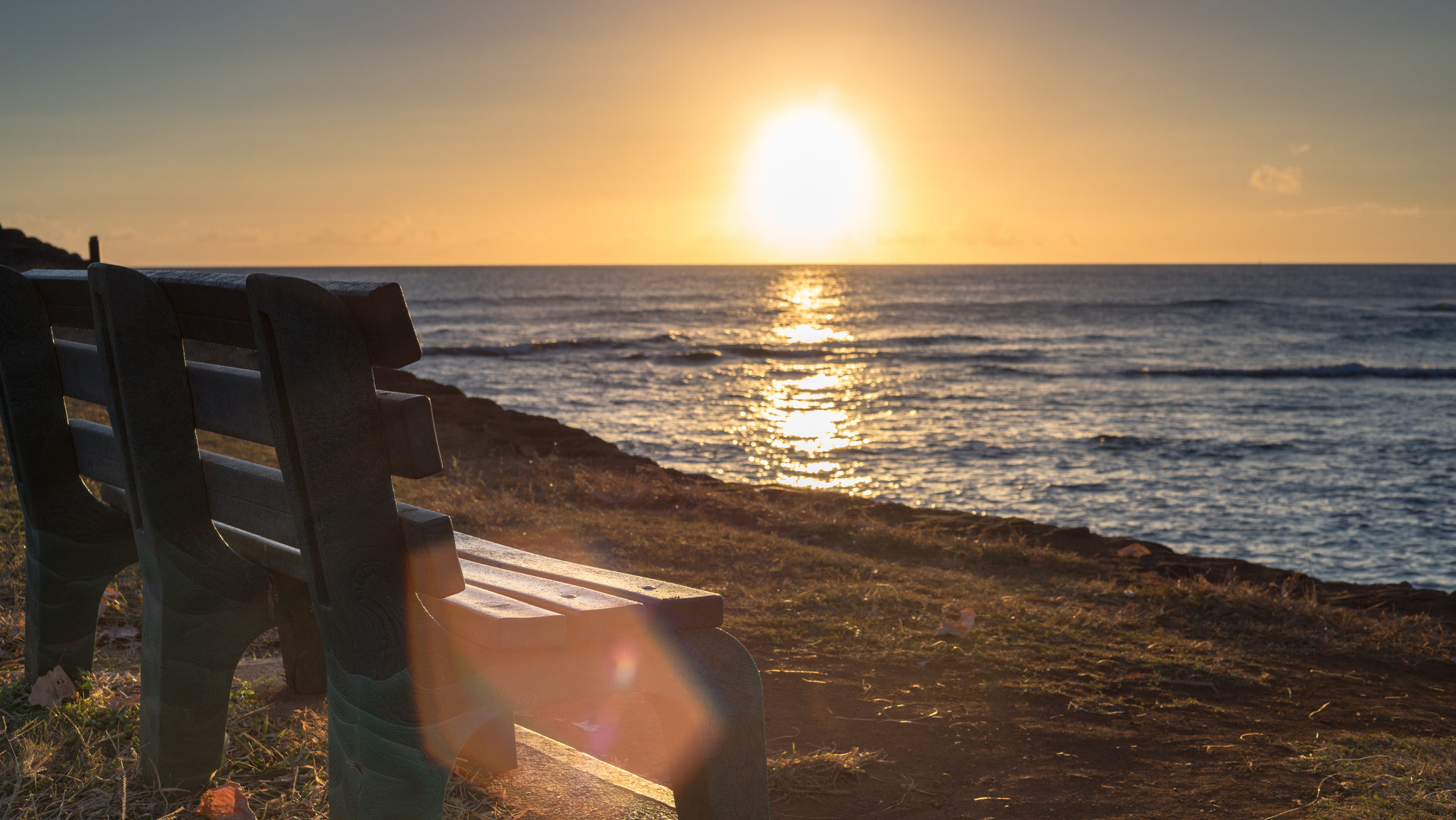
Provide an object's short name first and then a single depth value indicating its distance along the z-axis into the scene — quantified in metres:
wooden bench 1.63
